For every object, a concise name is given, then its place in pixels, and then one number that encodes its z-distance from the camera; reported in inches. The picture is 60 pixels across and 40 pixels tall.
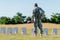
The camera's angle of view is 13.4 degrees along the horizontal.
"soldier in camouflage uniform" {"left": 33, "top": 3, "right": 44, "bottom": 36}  492.7
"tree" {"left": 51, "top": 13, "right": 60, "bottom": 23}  2770.2
